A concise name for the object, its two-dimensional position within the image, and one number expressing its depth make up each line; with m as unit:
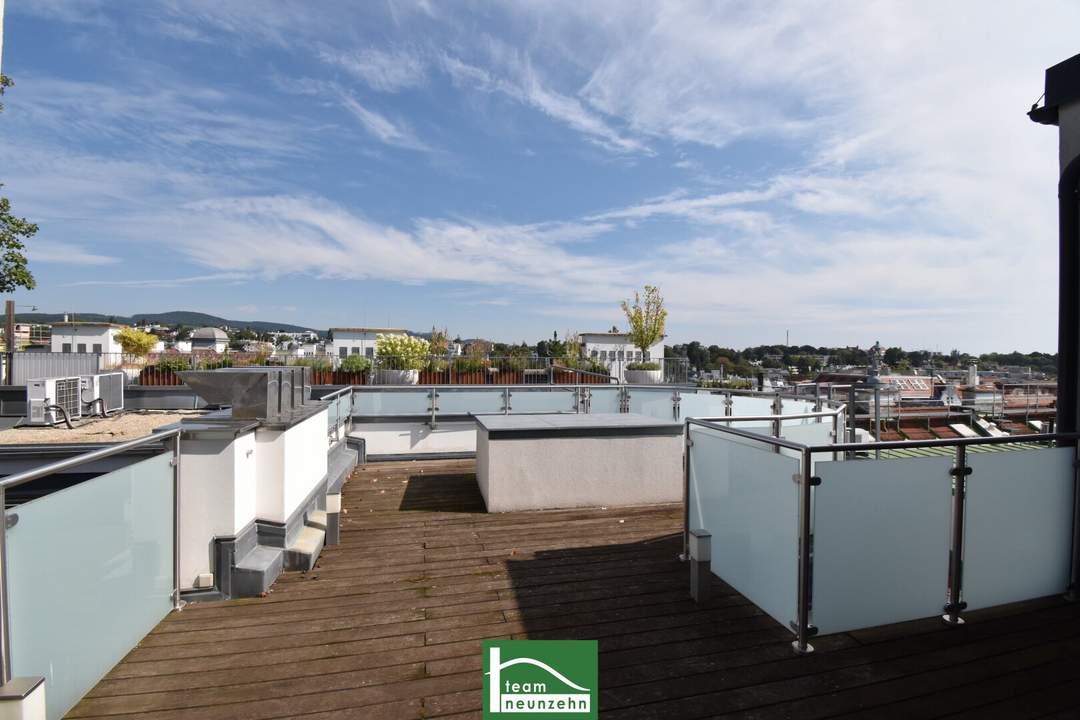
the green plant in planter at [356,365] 11.19
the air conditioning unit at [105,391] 10.94
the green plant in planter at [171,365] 13.13
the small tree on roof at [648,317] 13.68
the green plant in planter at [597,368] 14.85
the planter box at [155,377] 13.05
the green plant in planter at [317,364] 11.24
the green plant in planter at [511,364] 13.03
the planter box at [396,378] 10.84
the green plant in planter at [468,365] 12.11
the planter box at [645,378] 12.27
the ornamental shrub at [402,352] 11.48
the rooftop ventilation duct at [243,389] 3.39
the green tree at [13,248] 16.53
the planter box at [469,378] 12.06
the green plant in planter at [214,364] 12.85
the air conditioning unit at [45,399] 10.06
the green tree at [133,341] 14.81
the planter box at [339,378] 10.89
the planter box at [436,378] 11.79
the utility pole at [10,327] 19.73
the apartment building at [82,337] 31.68
